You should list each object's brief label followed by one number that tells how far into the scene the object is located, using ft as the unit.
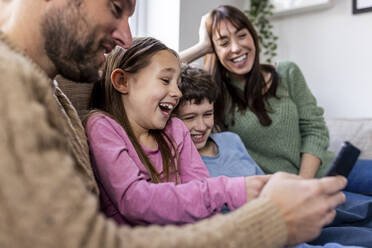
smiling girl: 2.77
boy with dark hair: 4.46
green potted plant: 8.70
